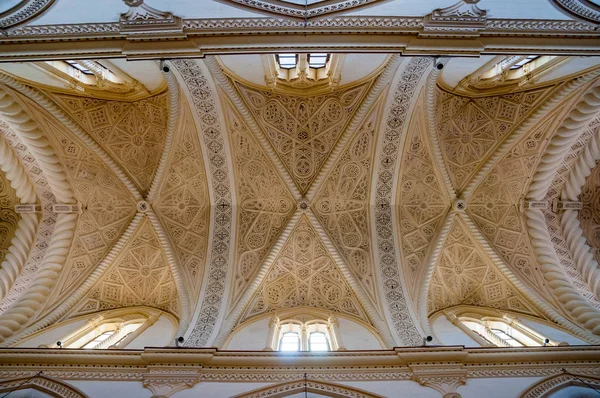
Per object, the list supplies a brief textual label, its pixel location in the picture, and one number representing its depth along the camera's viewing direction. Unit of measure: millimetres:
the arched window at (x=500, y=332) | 8641
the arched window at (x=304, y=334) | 8781
